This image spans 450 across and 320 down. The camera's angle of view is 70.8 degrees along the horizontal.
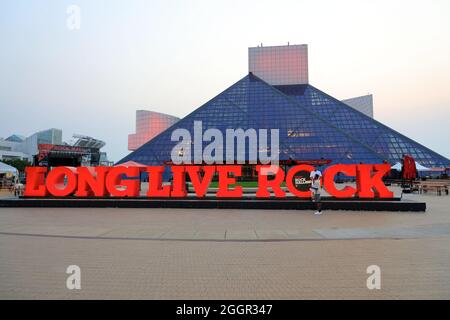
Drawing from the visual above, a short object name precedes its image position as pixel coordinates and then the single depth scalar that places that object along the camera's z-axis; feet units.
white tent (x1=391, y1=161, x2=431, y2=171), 118.18
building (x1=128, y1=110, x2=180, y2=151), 393.91
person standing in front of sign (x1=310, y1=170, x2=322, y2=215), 48.22
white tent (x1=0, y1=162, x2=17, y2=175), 117.69
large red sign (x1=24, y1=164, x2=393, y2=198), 54.85
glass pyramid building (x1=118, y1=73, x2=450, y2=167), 164.04
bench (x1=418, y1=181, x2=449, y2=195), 88.69
